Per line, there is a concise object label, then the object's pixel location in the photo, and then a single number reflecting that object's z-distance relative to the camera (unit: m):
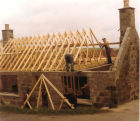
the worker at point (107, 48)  18.90
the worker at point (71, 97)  14.45
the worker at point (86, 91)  16.89
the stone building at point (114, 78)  13.42
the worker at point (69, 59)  14.49
